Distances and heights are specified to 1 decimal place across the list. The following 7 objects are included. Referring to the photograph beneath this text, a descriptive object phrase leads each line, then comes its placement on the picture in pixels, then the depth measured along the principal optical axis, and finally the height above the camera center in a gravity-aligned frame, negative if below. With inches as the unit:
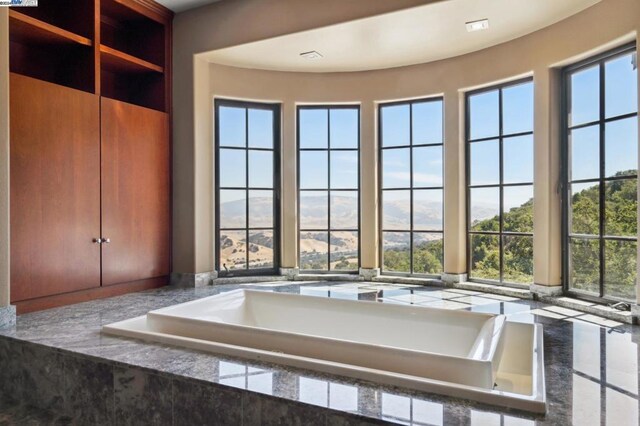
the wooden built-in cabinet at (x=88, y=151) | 92.1 +15.3
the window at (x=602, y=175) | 92.3 +8.2
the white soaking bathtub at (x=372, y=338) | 56.6 -23.1
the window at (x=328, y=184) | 147.1 +9.4
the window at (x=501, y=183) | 118.3 +8.1
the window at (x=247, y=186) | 140.8 +8.3
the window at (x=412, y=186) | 137.5 +8.1
